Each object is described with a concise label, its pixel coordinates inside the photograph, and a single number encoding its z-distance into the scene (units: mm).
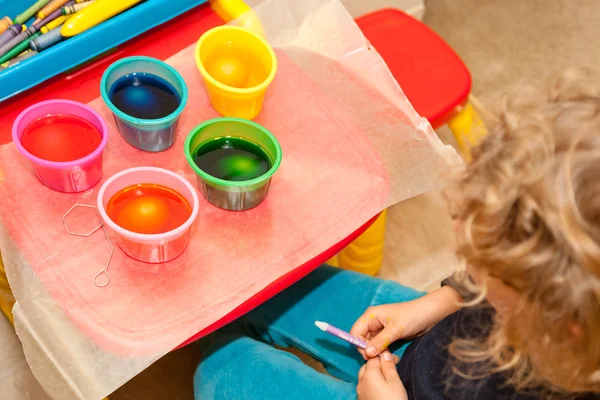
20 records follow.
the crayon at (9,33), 750
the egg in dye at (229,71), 763
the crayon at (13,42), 748
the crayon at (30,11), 776
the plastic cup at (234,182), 674
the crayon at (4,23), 763
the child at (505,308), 463
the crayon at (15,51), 750
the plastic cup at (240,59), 734
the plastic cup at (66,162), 665
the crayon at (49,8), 769
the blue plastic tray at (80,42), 728
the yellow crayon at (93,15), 746
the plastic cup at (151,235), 638
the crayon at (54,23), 764
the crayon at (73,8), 763
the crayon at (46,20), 765
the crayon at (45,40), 746
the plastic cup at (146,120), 700
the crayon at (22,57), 740
